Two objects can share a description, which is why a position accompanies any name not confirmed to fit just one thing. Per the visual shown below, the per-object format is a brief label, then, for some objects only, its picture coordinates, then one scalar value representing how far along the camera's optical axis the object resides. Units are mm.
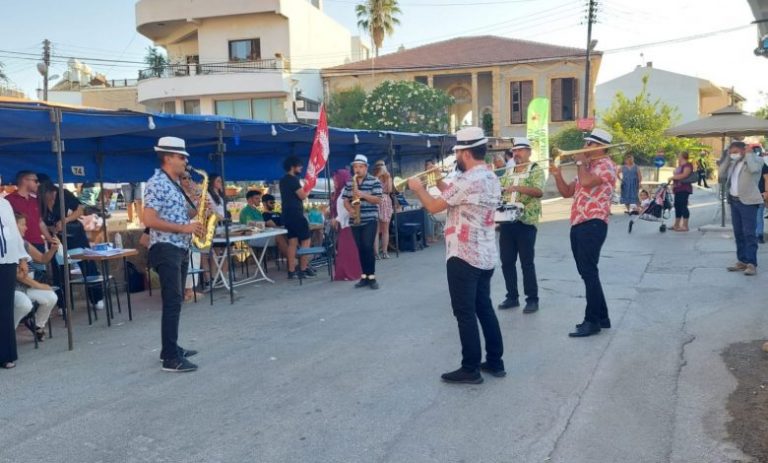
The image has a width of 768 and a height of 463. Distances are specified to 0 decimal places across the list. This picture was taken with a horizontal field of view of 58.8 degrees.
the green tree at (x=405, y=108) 31344
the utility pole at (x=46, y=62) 31312
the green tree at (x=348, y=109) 33125
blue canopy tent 6285
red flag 9234
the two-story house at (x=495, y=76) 36719
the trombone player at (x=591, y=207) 6027
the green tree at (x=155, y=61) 35234
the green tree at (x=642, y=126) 33125
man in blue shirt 5305
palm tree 43562
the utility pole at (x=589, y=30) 33438
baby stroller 14562
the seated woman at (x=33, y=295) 6184
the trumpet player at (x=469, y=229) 4746
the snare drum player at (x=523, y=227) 7020
